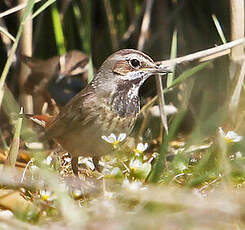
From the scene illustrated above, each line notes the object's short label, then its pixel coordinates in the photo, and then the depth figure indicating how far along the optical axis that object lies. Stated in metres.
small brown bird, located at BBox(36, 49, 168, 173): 7.76
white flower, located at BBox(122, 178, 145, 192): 6.22
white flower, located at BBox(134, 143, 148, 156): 7.28
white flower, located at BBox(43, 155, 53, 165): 7.55
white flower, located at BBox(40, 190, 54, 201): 6.33
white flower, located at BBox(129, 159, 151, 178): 6.93
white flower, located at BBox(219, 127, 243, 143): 7.42
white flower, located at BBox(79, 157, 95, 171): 8.15
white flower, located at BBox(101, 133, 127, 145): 7.37
